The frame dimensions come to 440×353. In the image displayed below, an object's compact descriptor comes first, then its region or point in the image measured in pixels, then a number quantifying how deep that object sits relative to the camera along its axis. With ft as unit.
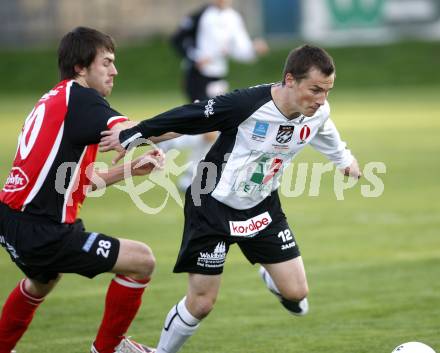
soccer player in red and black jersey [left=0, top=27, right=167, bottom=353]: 33.96
